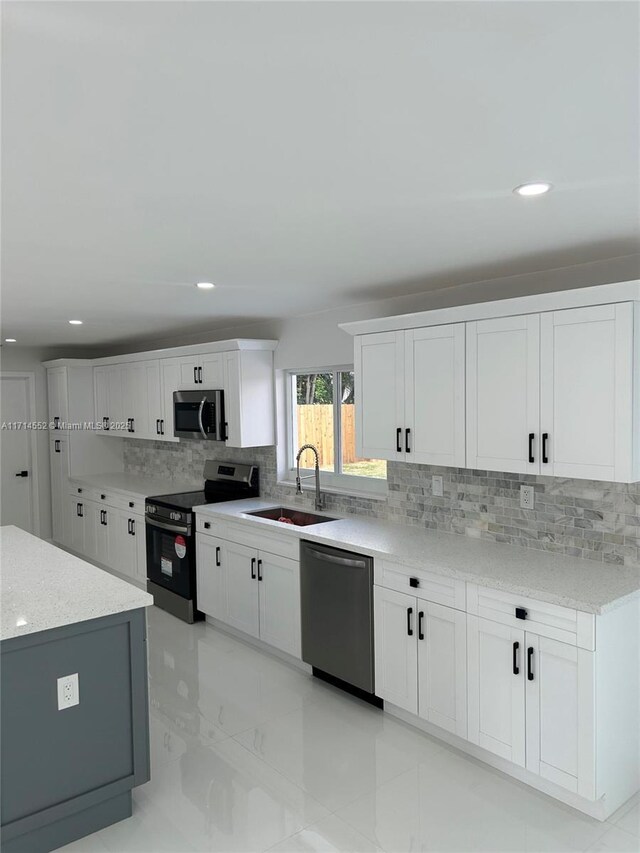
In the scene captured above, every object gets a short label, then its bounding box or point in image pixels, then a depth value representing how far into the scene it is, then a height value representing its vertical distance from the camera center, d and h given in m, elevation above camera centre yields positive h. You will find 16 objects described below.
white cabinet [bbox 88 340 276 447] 4.97 +0.21
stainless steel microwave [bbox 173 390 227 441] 5.12 -0.03
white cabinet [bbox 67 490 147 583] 5.81 -1.23
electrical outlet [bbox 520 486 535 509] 3.36 -0.48
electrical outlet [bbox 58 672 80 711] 2.48 -1.11
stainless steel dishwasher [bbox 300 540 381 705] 3.49 -1.20
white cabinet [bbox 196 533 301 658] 4.04 -1.26
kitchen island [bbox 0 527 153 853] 2.37 -1.18
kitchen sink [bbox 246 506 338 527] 4.55 -0.79
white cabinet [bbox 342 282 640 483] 2.66 +0.11
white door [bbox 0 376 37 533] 7.11 -0.50
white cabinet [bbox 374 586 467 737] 3.02 -1.27
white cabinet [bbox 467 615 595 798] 2.53 -1.27
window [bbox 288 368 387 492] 4.52 -0.15
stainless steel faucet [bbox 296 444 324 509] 4.57 -0.61
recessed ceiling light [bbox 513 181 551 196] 1.96 +0.70
